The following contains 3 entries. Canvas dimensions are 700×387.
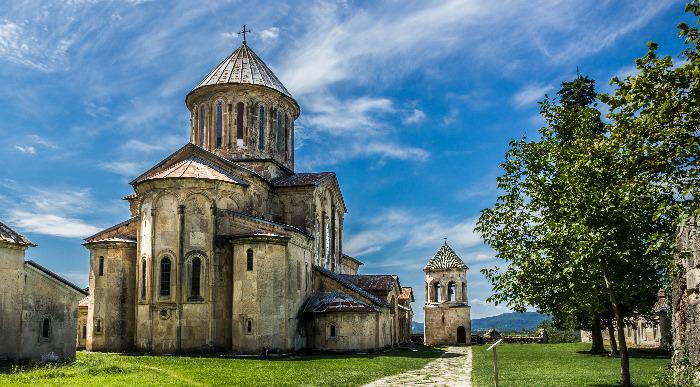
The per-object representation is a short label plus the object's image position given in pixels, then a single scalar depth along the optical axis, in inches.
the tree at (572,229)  518.0
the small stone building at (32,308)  693.3
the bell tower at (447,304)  1804.9
